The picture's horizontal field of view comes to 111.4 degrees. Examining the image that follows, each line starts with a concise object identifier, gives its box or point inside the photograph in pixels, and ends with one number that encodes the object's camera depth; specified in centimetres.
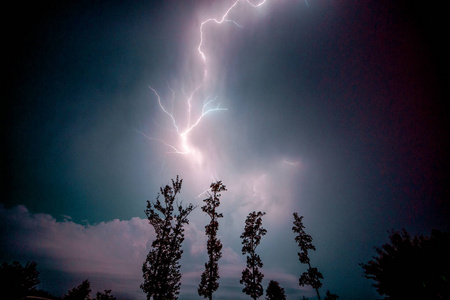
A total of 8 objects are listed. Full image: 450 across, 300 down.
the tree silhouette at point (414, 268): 914
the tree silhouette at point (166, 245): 1459
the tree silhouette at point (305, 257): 2022
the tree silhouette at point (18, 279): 1240
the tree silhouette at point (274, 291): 2540
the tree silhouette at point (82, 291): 2409
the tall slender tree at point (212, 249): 1630
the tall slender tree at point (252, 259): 1849
